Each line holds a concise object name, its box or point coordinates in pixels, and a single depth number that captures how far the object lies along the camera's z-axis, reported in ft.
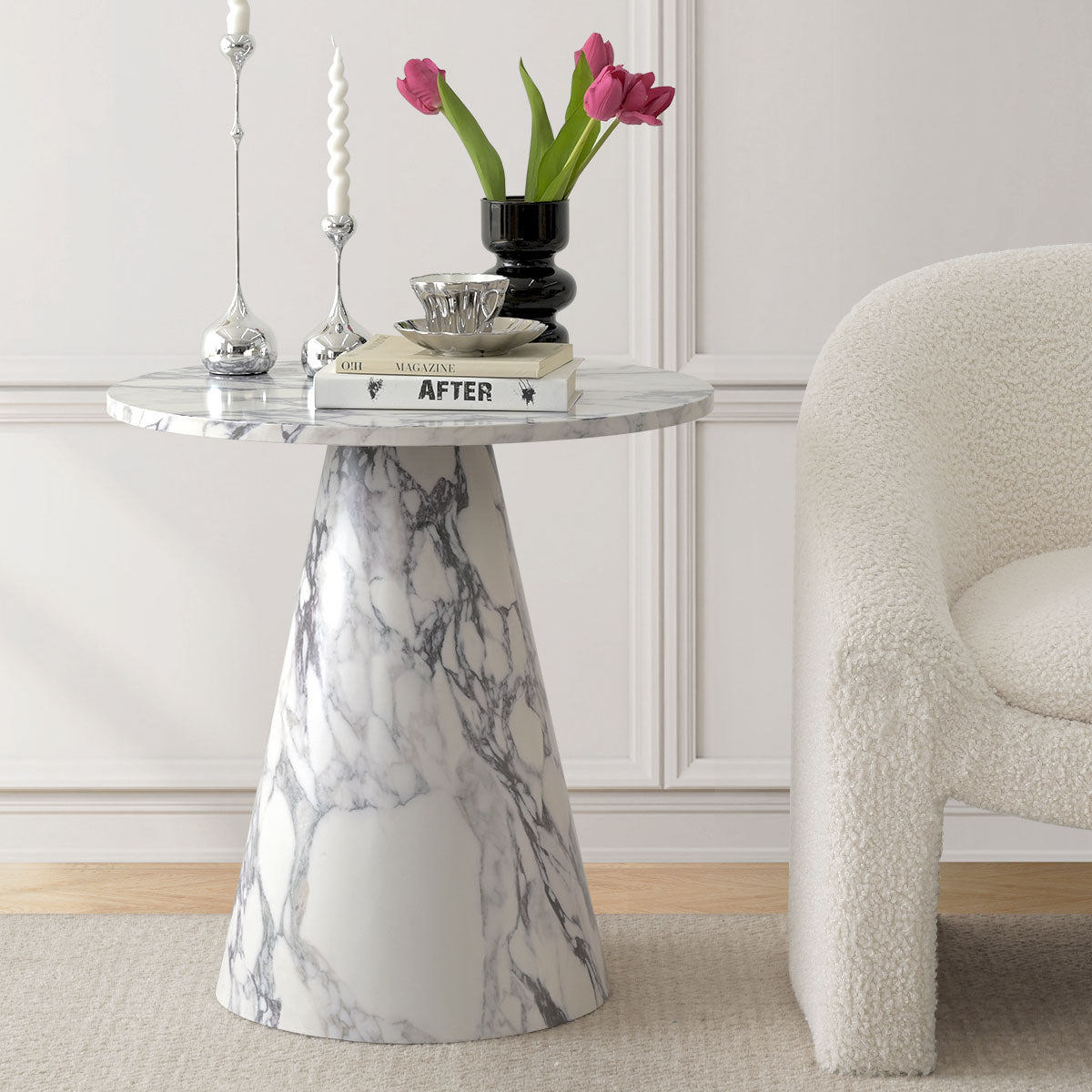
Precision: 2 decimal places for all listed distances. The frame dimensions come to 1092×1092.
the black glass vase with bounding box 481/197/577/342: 9.15
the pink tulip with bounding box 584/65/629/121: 8.77
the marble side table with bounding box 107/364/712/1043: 8.84
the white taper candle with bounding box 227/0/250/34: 9.19
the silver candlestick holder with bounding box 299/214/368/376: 9.15
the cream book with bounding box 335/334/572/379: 8.52
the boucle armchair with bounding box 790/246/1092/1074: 8.49
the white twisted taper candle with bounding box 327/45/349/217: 9.06
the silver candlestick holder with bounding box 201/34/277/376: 9.15
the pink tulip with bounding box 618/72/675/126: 8.83
